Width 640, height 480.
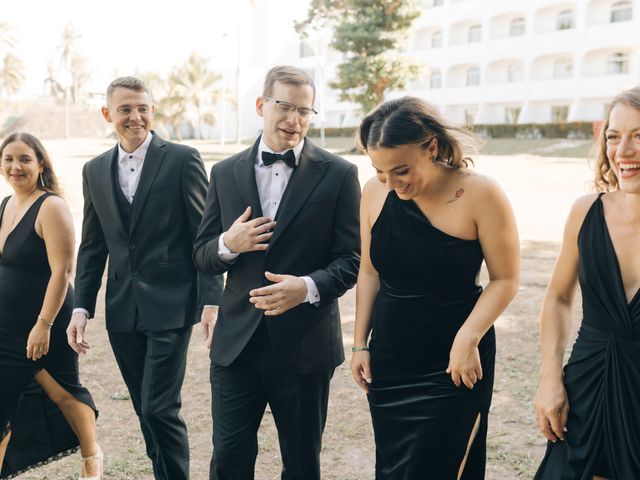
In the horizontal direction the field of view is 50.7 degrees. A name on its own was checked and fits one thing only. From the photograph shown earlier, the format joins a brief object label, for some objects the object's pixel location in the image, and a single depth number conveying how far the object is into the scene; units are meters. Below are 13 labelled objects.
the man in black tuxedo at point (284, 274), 3.37
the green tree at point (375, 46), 31.34
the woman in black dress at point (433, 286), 2.81
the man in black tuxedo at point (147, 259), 3.97
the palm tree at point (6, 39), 65.47
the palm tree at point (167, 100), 51.72
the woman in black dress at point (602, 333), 2.42
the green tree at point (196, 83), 53.09
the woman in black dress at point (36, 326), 4.22
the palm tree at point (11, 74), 74.12
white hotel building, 41.06
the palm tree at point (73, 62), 83.50
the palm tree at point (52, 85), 88.19
